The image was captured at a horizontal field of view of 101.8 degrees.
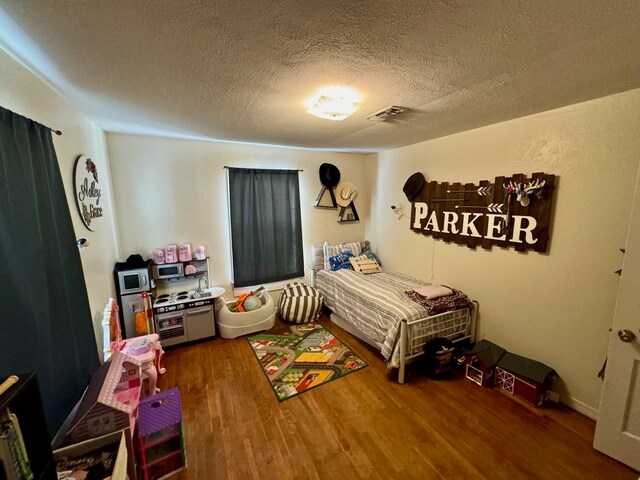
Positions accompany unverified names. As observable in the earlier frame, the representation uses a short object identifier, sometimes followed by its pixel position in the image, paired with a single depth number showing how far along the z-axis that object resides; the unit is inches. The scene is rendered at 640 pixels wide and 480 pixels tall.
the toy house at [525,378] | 80.9
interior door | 59.7
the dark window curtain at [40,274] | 40.6
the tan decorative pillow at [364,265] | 144.4
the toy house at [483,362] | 90.3
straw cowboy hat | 158.9
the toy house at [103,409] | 47.4
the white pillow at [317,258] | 153.1
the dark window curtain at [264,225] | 133.8
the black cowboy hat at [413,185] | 124.3
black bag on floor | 93.3
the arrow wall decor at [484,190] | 96.7
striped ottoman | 135.6
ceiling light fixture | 64.9
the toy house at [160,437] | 58.8
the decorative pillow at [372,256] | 152.8
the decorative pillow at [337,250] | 151.3
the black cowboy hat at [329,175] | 150.9
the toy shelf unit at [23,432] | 28.0
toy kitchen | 103.5
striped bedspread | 93.7
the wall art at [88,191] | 72.2
